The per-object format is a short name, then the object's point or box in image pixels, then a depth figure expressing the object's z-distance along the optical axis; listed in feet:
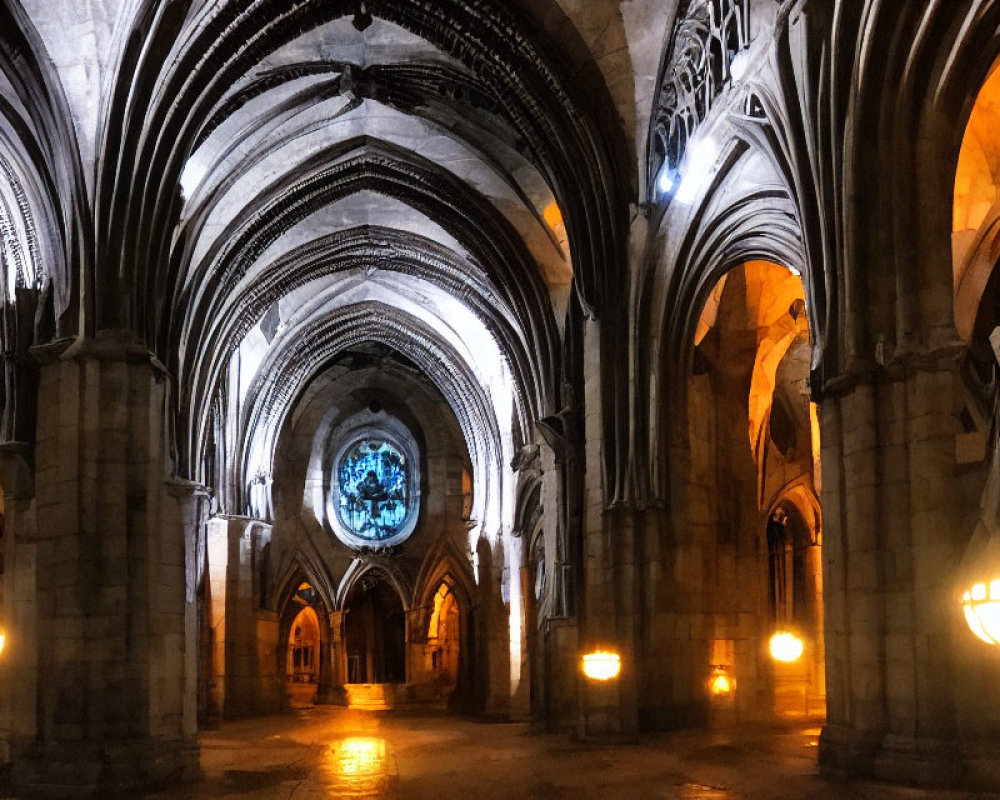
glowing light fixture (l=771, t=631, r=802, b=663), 54.85
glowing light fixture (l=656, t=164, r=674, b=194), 52.37
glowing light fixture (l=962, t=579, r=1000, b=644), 22.25
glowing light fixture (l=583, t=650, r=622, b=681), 51.88
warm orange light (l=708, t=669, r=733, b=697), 55.98
